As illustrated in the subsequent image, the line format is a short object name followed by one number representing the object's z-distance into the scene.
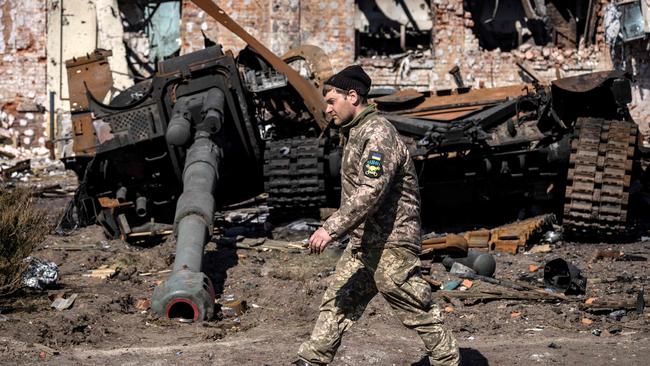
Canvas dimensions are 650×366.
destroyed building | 21.67
